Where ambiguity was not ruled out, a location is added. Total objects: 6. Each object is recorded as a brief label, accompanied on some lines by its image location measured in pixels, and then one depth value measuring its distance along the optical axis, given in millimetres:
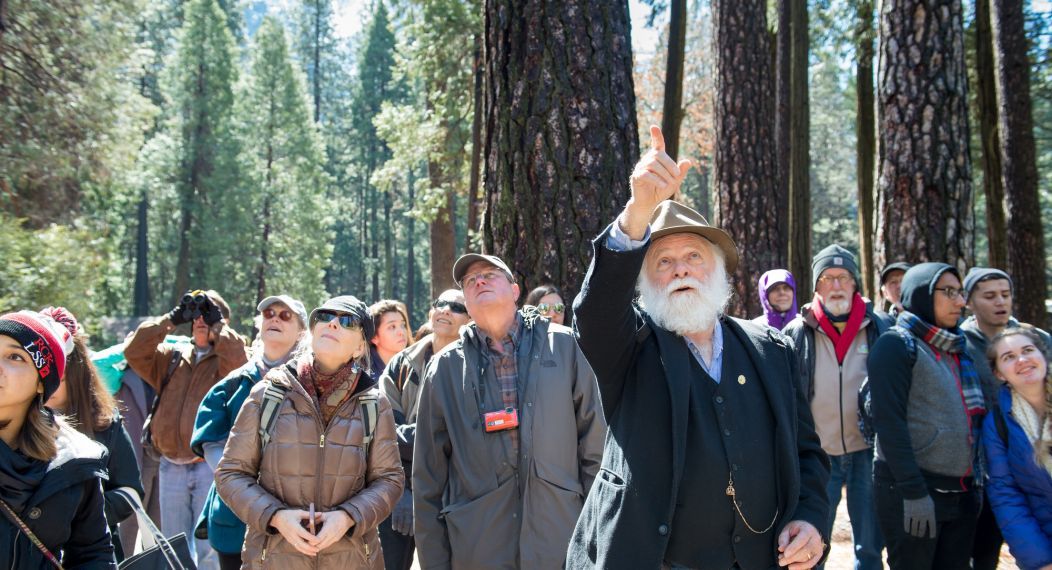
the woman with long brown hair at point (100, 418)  3674
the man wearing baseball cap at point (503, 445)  3605
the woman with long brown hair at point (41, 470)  2764
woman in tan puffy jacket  3707
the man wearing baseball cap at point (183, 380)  5820
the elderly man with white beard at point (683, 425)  2539
